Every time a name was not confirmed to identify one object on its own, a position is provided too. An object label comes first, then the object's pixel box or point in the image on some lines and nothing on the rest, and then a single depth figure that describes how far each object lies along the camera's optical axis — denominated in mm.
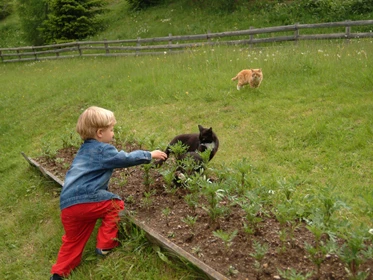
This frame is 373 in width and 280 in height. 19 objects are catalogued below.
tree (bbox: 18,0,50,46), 25359
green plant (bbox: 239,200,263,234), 2951
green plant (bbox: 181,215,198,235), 3225
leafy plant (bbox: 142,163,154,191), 4023
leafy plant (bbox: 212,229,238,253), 2811
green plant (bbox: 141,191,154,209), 3832
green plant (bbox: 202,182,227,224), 3127
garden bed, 2652
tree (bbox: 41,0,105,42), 22273
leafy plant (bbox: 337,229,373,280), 2293
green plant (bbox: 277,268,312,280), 2273
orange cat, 8180
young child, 3561
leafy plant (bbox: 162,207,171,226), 3568
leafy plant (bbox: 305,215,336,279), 2408
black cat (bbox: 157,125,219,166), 4512
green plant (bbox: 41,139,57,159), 6011
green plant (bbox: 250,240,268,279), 2625
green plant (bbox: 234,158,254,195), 3518
